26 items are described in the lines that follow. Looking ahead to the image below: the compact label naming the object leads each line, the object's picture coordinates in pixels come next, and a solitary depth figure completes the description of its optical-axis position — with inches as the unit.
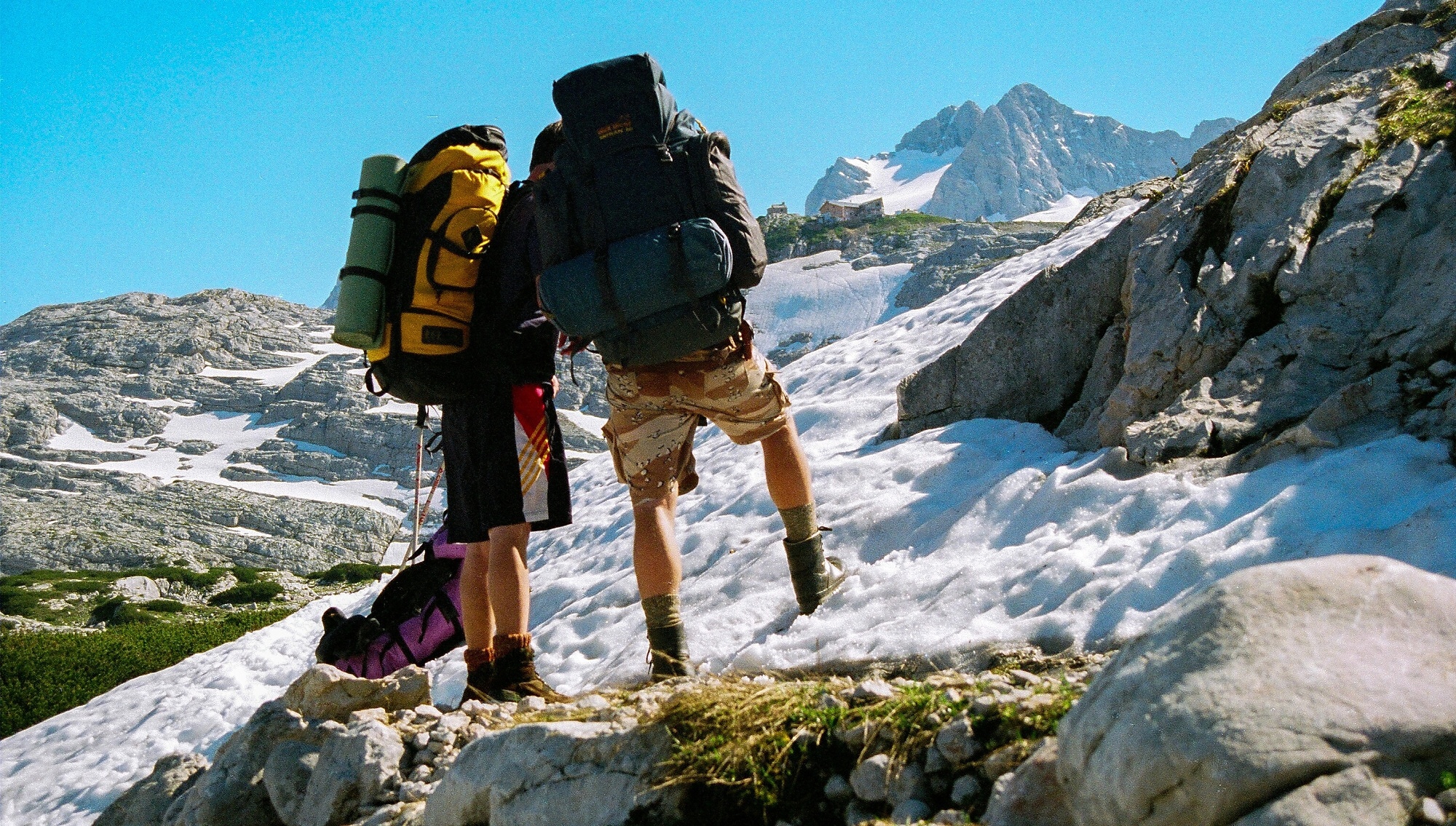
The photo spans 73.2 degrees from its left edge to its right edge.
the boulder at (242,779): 178.2
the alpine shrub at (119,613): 1189.5
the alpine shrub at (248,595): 1539.1
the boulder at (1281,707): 70.4
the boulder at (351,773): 161.5
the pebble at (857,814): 105.2
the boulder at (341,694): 194.1
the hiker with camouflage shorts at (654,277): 156.2
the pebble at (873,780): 104.6
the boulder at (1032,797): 88.0
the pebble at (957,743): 103.1
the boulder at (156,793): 205.6
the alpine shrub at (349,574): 1668.3
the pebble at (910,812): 100.1
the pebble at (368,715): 177.2
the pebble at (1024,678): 125.1
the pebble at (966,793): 99.5
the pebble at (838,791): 108.3
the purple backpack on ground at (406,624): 253.8
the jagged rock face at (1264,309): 191.5
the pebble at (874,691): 116.2
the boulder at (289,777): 172.7
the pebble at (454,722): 176.2
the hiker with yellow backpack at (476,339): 193.8
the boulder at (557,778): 119.8
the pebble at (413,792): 162.0
